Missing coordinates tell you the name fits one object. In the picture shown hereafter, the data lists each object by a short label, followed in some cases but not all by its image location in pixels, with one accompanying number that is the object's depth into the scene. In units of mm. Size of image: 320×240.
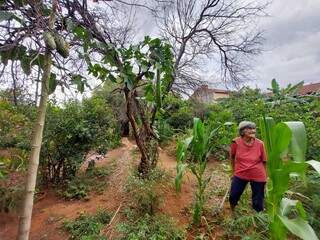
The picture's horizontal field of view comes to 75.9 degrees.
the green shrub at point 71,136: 3574
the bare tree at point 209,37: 8019
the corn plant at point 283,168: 1355
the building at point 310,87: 13603
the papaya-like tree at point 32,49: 1364
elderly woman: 2588
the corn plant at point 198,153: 2662
